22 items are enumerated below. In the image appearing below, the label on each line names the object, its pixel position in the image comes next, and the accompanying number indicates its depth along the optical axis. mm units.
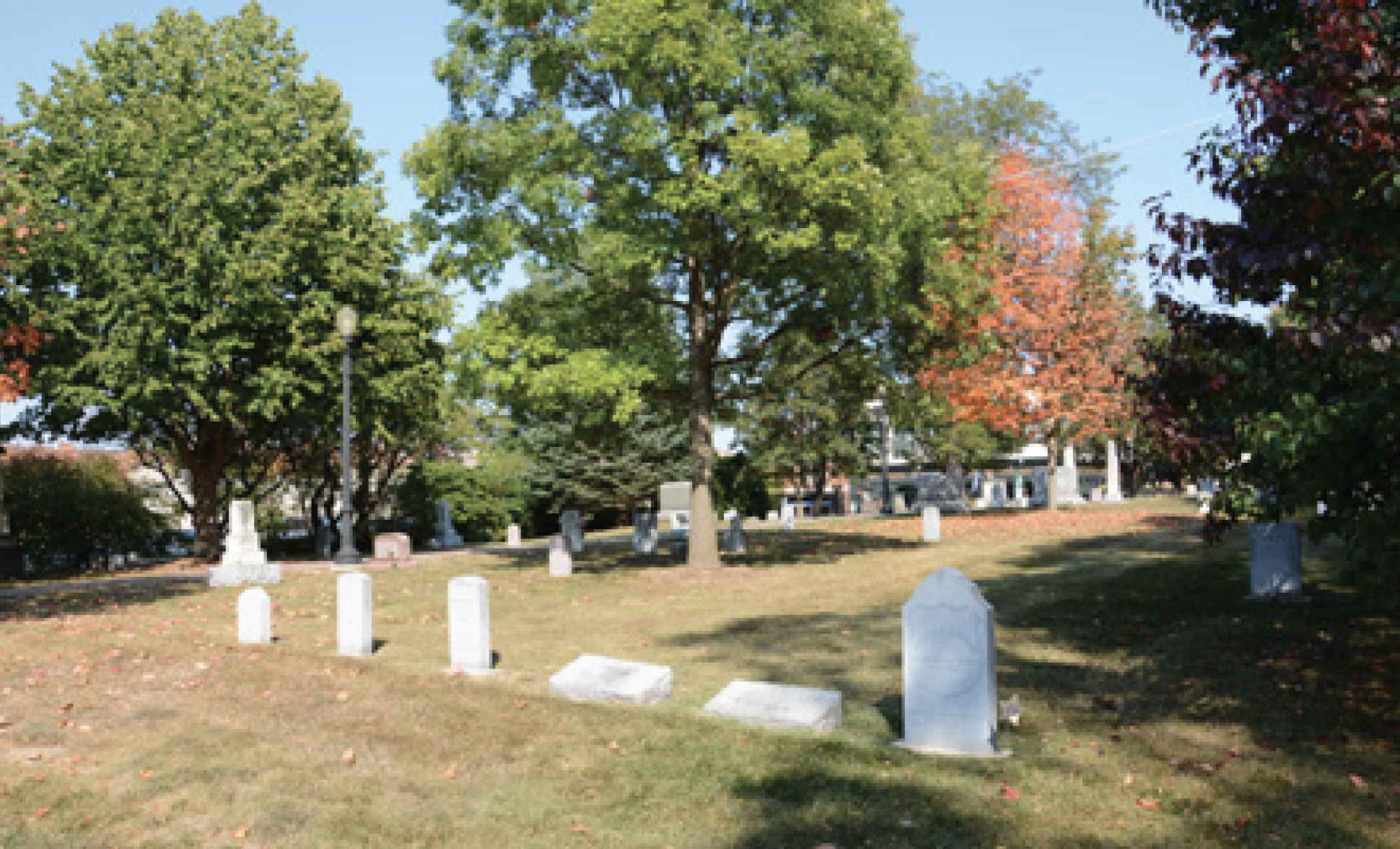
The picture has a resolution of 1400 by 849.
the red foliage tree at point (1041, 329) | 30125
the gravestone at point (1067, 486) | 36594
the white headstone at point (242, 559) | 19938
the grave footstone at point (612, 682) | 8719
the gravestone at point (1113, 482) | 38625
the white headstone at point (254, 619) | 12289
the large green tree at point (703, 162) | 16625
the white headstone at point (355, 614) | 11336
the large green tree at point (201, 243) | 23125
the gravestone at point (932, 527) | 24266
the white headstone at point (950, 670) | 7113
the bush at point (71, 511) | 28672
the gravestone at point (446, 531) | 33656
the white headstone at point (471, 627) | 10242
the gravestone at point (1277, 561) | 11984
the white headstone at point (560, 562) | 20312
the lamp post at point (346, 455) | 21047
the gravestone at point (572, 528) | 27594
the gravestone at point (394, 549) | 24359
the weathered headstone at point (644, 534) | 25484
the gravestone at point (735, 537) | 24531
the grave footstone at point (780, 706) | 7758
